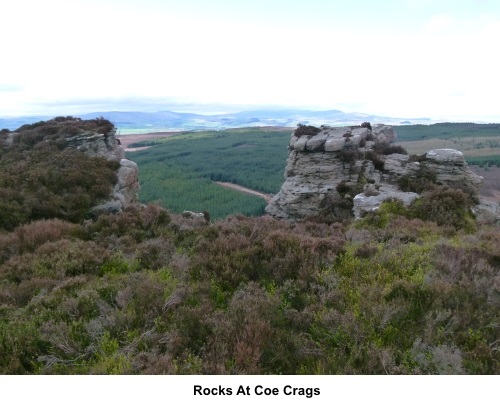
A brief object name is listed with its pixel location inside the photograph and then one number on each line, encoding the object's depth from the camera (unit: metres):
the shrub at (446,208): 15.90
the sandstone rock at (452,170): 21.36
